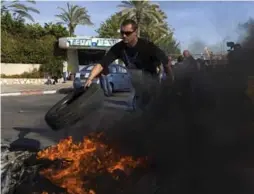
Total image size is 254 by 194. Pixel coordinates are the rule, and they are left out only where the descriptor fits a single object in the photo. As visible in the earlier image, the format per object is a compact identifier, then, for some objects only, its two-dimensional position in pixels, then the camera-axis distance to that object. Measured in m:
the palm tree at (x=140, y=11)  27.05
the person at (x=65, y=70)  19.85
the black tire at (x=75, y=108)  2.44
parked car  9.18
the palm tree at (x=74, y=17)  27.69
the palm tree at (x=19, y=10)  20.58
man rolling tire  2.81
